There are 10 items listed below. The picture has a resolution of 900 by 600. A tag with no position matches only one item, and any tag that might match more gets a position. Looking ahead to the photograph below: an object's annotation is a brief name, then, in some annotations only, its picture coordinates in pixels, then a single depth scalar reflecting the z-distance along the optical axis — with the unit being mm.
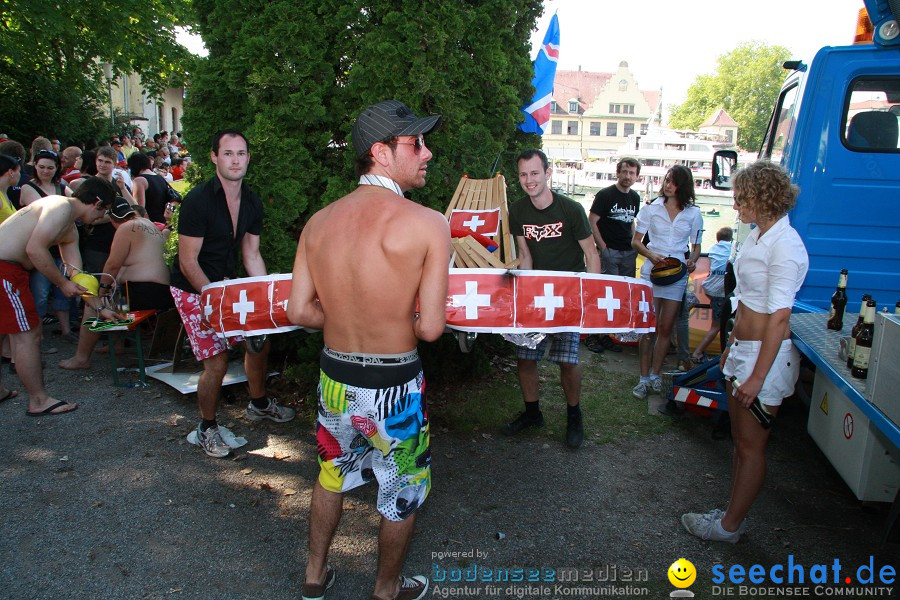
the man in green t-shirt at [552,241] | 4461
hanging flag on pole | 5746
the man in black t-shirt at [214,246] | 4094
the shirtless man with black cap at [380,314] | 2480
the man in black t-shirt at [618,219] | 7074
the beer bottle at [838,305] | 3983
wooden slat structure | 4445
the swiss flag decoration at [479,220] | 4371
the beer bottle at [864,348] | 3182
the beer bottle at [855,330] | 3312
